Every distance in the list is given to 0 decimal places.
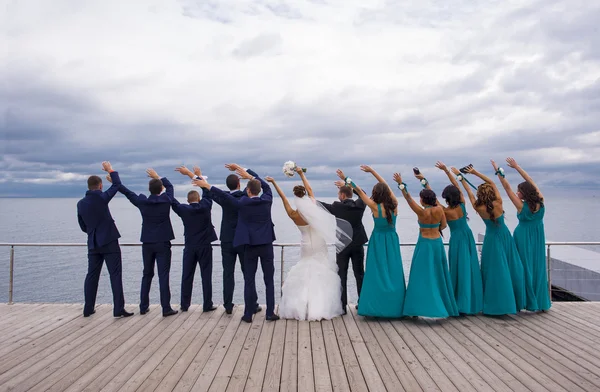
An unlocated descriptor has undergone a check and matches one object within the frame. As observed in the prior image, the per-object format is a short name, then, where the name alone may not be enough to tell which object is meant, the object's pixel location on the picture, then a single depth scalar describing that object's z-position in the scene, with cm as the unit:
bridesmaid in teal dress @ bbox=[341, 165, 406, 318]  549
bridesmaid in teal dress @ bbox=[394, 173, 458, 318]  536
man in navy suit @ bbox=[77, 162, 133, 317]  580
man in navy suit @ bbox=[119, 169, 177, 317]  581
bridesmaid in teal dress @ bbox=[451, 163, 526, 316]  557
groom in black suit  579
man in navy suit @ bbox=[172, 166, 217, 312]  588
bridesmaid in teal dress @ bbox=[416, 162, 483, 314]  561
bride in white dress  557
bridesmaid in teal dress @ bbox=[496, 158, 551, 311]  579
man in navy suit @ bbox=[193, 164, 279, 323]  552
